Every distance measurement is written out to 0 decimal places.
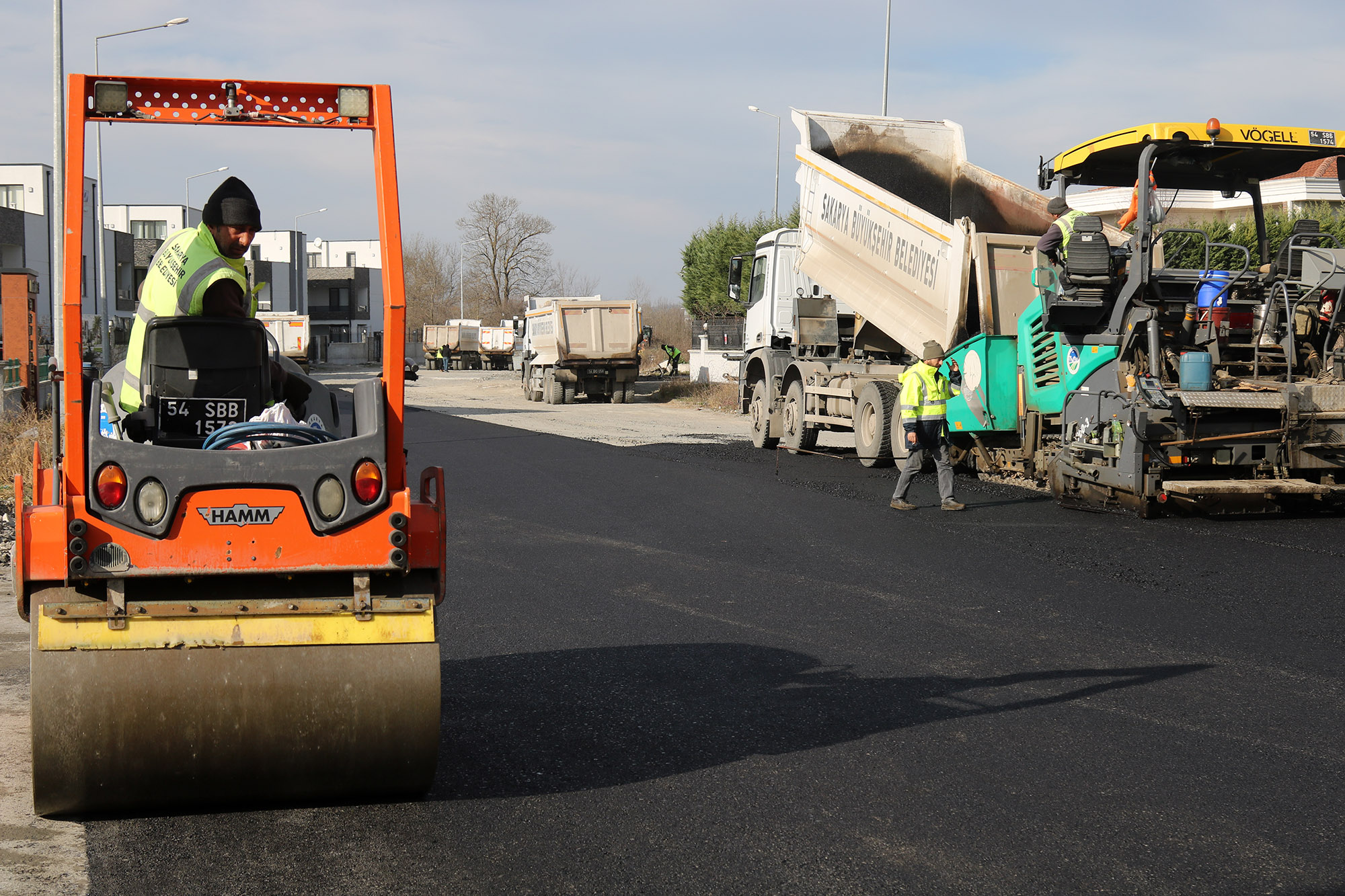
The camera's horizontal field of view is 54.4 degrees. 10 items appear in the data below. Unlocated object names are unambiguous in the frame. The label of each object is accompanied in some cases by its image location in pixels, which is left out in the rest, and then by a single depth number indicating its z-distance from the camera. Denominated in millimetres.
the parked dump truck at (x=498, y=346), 62312
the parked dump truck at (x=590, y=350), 31844
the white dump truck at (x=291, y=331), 41594
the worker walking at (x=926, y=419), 11000
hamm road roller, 3584
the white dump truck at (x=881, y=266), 12789
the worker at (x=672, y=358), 46375
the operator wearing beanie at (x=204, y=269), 4094
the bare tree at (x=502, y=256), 84062
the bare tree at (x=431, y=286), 93750
